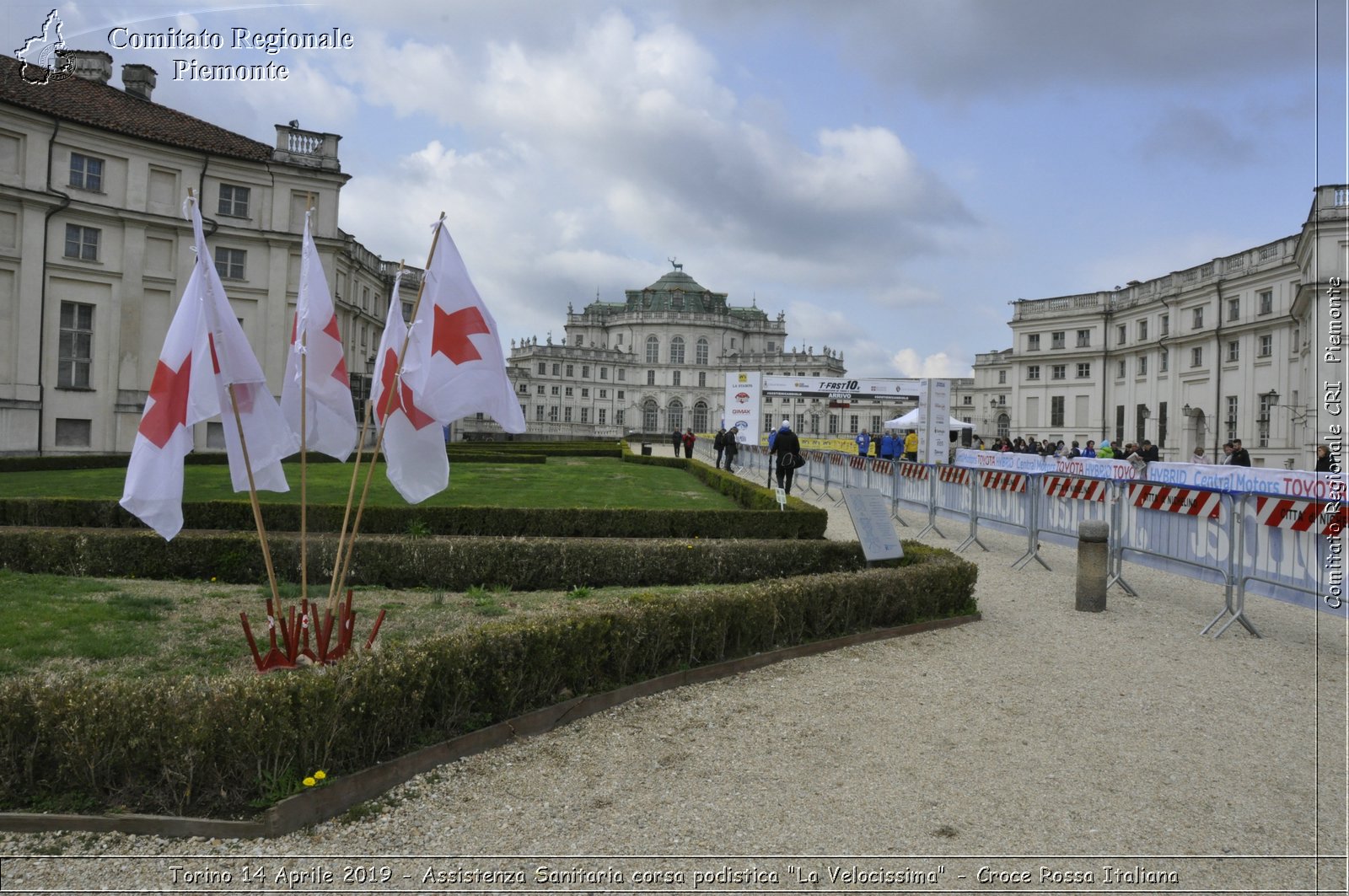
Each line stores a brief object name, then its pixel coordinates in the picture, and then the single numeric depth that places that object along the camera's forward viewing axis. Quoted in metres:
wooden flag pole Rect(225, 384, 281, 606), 5.52
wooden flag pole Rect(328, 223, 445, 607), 5.82
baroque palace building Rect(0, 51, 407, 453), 29.55
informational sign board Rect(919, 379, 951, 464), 24.02
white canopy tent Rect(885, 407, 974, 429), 37.11
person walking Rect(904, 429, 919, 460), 32.88
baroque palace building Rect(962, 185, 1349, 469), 32.26
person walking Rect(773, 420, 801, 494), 19.06
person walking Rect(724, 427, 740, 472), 28.72
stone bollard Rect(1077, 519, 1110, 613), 9.50
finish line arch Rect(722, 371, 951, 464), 30.48
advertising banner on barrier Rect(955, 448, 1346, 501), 13.51
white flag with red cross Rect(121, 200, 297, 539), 5.14
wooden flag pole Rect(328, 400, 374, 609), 5.90
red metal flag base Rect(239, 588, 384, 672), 5.61
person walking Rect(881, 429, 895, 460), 27.64
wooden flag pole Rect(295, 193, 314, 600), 5.64
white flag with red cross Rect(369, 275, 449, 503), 5.96
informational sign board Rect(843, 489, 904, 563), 9.48
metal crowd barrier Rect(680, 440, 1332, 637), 7.93
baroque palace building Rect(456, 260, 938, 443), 99.75
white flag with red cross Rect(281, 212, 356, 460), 6.11
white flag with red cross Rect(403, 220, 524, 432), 5.85
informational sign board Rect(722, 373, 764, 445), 30.53
